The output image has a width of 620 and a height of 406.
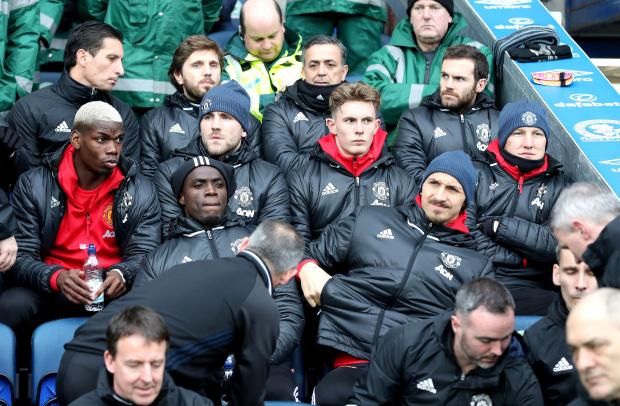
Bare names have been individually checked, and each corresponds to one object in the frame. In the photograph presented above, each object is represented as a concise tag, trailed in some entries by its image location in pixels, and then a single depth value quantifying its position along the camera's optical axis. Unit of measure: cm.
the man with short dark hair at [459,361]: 1096
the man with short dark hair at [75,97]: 1487
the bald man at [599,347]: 852
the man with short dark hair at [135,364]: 983
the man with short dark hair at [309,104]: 1552
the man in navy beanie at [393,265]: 1283
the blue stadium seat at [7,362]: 1212
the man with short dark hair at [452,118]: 1542
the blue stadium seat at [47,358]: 1228
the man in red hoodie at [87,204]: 1356
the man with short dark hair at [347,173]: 1421
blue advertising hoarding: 1530
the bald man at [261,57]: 1625
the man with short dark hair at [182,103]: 1522
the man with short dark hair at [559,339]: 1167
